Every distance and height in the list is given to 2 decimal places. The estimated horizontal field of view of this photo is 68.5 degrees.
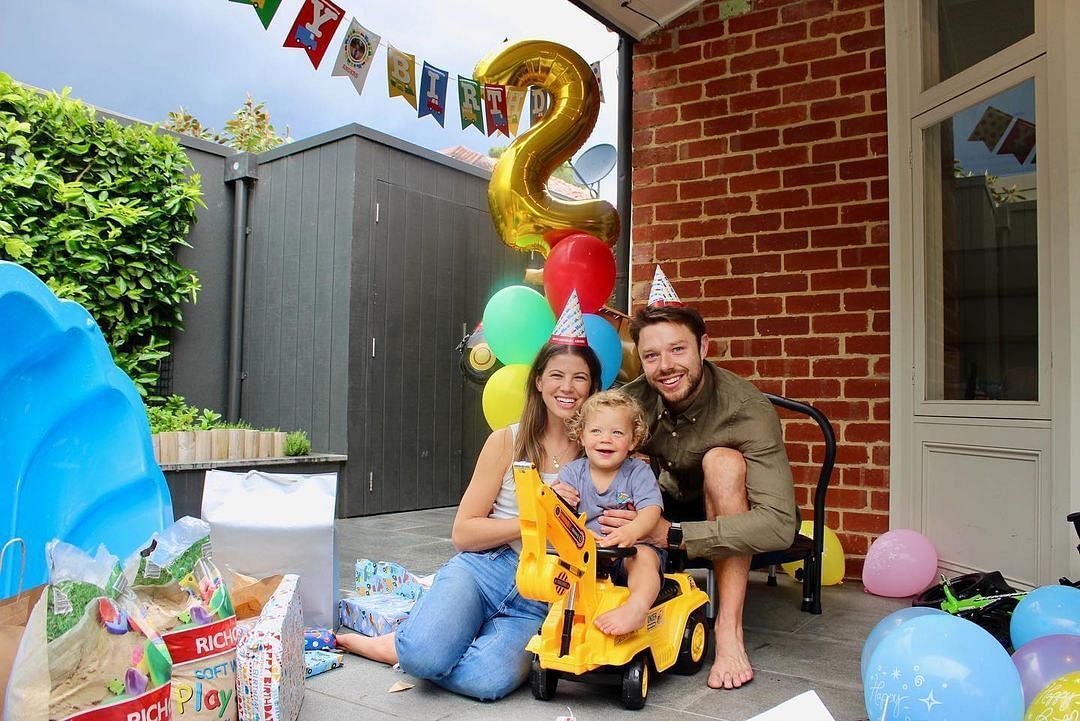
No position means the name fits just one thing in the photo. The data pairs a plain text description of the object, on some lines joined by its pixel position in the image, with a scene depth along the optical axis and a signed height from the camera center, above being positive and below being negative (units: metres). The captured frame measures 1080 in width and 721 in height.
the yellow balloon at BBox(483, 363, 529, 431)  3.03 -0.05
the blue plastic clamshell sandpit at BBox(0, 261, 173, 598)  1.90 -0.15
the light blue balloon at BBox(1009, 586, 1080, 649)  1.83 -0.54
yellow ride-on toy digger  1.80 -0.55
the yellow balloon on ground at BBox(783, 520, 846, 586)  3.29 -0.73
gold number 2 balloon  3.45 +1.02
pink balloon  3.05 -0.69
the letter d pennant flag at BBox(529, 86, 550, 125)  3.96 +1.43
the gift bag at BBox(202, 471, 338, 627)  2.39 -0.44
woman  1.99 -0.53
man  2.18 -0.22
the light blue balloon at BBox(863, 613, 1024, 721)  1.37 -0.51
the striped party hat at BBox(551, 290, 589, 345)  2.34 +0.17
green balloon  3.17 +0.24
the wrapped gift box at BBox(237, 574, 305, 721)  1.65 -0.60
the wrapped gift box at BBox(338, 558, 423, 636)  2.43 -0.72
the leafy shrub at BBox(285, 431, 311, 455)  5.22 -0.42
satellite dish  5.44 +1.53
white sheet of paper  1.26 -0.52
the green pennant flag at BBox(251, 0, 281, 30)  2.98 +1.41
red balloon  3.27 +0.46
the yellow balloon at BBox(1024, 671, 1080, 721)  1.30 -0.53
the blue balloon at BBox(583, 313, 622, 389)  3.08 +0.15
